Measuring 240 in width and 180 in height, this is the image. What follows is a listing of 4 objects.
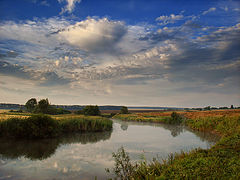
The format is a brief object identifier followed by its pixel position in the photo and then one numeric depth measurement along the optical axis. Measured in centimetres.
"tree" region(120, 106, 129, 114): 7106
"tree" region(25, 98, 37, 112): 5086
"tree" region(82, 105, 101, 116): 4569
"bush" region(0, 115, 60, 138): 1544
